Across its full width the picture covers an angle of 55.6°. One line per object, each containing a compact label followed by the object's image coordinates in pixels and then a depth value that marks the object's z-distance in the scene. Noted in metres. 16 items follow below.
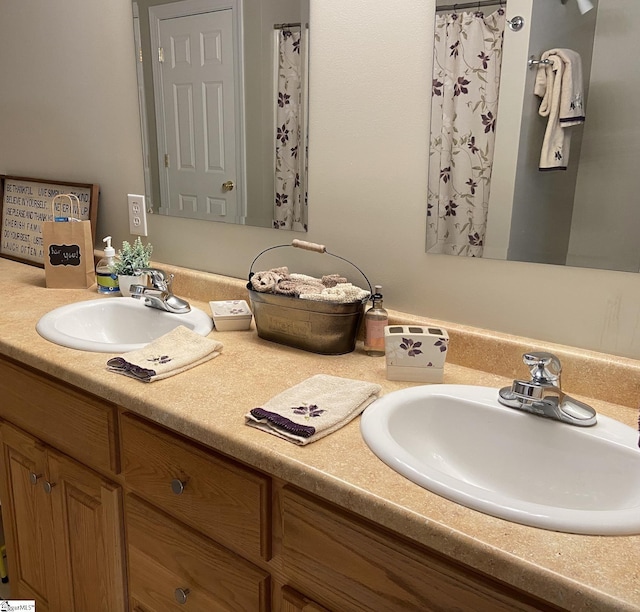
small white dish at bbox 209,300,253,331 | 1.42
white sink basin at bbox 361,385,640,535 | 0.82
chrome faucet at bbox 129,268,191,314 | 1.52
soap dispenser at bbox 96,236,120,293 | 1.70
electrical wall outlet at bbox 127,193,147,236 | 1.83
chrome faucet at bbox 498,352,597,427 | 0.98
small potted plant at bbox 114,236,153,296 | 1.66
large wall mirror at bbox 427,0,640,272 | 1.02
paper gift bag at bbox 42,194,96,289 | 1.75
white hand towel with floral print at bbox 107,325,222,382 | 1.14
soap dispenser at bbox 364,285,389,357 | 1.27
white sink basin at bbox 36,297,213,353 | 1.46
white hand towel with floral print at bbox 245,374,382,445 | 0.93
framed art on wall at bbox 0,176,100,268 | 1.95
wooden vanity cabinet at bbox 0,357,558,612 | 0.81
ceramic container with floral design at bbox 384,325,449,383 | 1.13
